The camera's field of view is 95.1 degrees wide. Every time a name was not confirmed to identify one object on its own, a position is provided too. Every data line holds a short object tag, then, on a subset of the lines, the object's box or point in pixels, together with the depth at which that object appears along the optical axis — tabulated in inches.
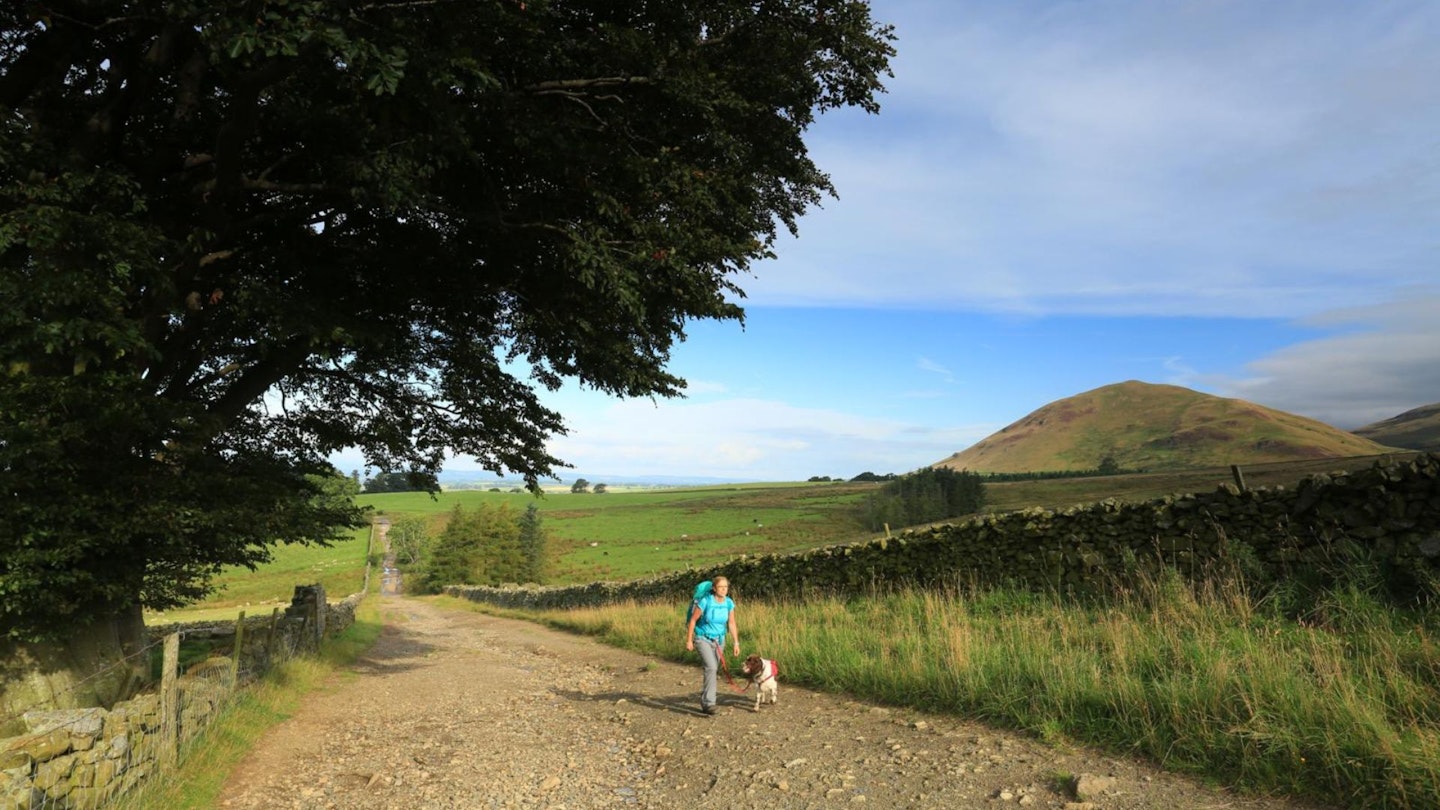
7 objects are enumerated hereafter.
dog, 310.2
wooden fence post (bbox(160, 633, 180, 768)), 243.6
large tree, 237.6
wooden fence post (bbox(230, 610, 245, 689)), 335.6
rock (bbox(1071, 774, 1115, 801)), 184.1
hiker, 324.8
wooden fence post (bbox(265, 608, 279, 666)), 422.3
